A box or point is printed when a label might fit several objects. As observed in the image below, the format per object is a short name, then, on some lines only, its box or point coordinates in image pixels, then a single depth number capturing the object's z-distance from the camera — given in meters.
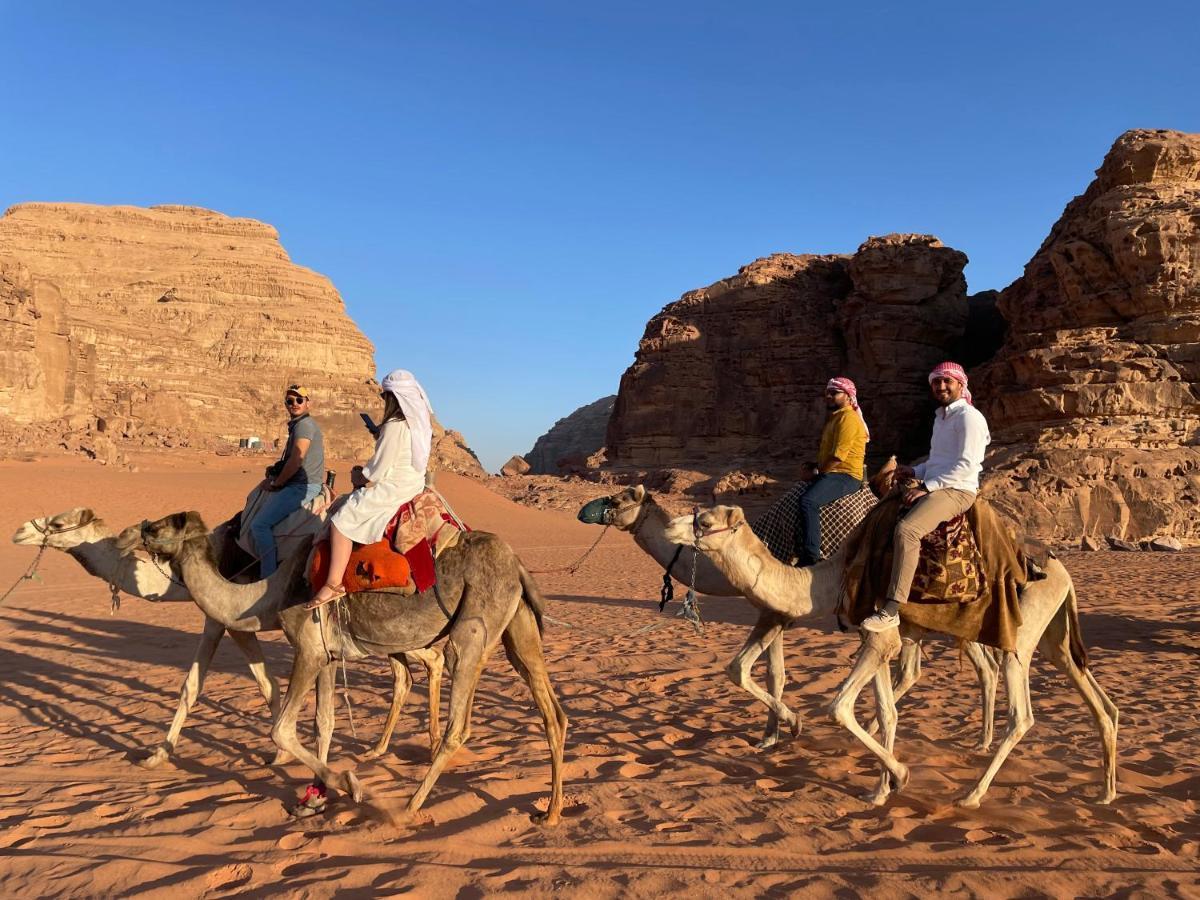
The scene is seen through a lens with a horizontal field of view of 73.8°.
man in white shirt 4.70
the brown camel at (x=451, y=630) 4.63
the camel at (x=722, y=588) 5.39
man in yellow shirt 5.86
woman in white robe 4.64
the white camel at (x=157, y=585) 5.32
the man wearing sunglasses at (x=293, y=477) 5.65
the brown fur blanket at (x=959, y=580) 4.77
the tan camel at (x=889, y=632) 4.74
